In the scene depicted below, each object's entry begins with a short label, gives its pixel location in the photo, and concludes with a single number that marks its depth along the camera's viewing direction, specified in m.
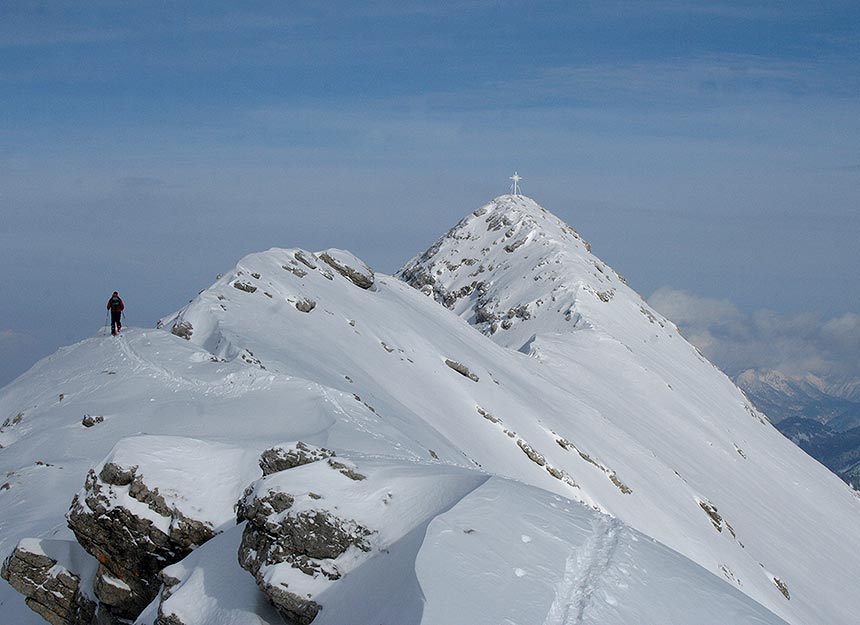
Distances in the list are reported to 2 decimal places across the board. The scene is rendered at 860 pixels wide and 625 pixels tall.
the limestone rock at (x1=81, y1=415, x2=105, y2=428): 26.84
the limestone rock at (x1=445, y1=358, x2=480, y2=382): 47.38
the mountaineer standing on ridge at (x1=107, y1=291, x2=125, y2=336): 35.81
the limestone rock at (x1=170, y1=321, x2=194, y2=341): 36.44
